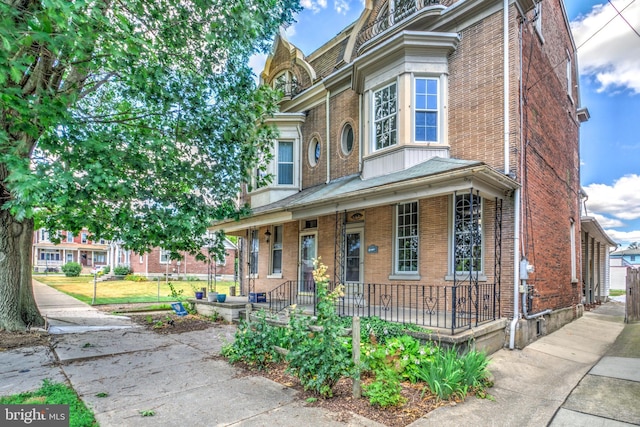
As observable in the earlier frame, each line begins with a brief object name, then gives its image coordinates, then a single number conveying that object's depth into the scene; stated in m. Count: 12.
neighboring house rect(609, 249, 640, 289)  31.73
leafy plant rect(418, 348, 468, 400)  4.84
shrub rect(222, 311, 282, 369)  6.36
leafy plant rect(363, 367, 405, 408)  4.54
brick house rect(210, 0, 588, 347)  7.65
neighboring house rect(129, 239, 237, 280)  37.25
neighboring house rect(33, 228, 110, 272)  52.91
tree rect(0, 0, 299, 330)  5.32
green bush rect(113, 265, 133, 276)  37.16
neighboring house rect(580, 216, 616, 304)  15.23
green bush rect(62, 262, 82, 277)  39.78
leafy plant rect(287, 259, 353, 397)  4.86
